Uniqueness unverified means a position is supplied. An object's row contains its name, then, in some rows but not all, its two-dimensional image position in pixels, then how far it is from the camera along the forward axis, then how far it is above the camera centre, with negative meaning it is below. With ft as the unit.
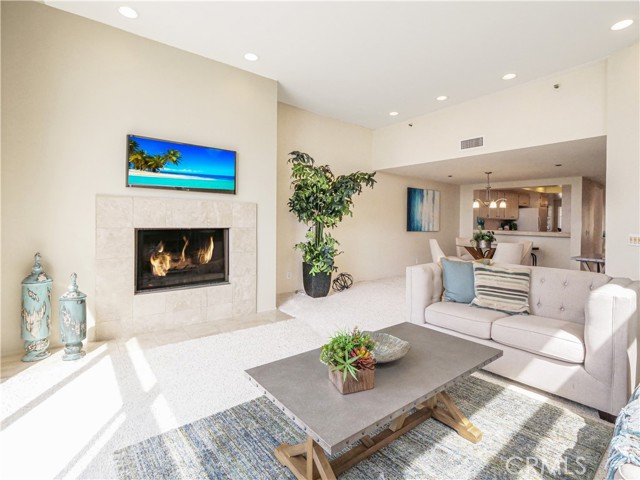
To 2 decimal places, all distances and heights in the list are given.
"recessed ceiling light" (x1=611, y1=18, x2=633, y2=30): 9.98 +6.69
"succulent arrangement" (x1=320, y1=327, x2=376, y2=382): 4.68 -1.79
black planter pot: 16.49 -2.50
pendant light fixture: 24.17 +2.71
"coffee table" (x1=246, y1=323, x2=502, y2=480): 4.09 -2.31
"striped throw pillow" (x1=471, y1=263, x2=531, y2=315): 8.98 -1.49
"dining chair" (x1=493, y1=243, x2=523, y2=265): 17.44 -0.89
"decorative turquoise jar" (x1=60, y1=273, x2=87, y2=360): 9.07 -2.57
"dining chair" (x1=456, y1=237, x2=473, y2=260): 22.90 -0.69
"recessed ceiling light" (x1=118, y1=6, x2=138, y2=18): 9.59 +6.65
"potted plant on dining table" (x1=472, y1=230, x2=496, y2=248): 21.29 -0.23
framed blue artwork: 24.47 +2.03
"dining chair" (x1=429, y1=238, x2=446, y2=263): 19.26 -0.84
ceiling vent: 16.10 +4.75
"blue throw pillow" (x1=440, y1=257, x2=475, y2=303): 9.93 -1.41
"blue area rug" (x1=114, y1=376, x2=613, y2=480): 5.06 -3.67
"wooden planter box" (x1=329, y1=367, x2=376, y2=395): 4.67 -2.16
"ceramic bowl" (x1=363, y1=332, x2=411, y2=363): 5.50 -2.04
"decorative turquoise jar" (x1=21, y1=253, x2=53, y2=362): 8.98 -2.31
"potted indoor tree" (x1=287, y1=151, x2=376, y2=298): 15.93 +1.41
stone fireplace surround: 10.60 -1.34
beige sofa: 6.31 -2.20
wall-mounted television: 11.00 +2.46
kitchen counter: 23.90 +0.31
